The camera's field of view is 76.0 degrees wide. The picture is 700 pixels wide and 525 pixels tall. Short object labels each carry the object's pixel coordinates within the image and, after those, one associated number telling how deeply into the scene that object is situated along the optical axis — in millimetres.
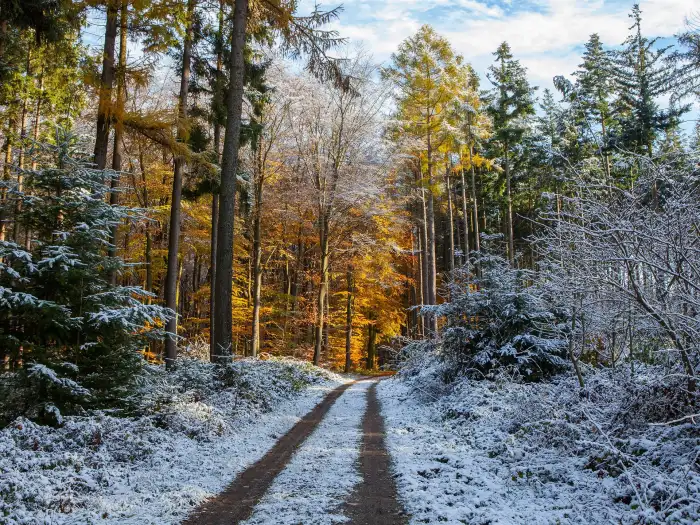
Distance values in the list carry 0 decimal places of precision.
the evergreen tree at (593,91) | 28547
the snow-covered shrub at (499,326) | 11227
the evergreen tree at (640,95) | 24062
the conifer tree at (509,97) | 27031
